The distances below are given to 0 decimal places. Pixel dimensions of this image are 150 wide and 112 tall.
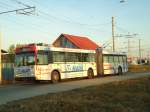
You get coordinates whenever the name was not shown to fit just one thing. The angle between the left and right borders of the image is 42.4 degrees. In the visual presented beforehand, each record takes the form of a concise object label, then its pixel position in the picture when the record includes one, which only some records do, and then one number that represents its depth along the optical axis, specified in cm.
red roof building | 4006
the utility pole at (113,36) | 2726
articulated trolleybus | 1317
